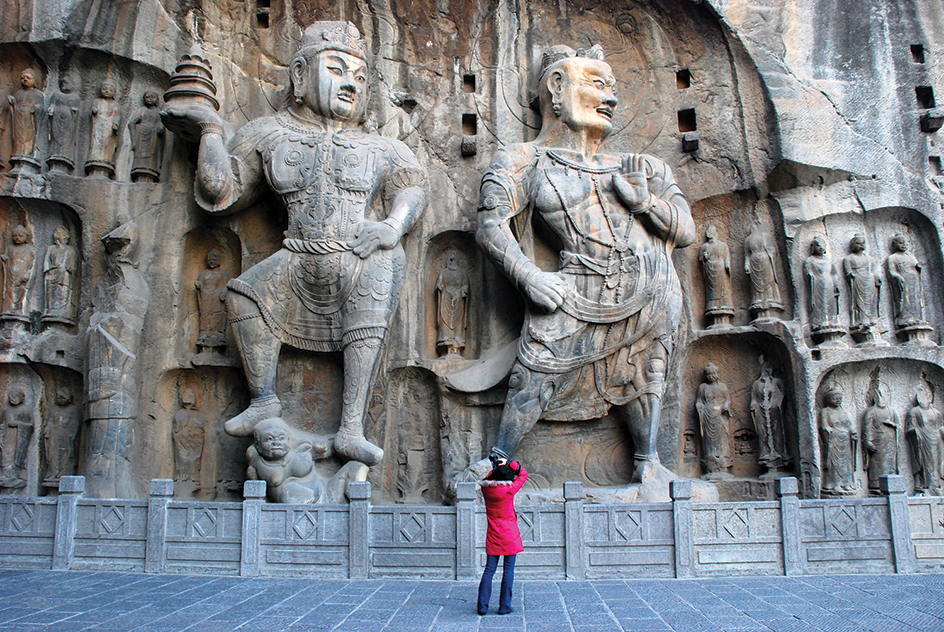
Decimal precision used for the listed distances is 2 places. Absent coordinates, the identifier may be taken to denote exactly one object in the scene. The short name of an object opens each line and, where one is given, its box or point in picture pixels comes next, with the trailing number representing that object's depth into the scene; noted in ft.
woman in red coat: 15.17
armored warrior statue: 24.00
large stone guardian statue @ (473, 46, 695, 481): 23.99
